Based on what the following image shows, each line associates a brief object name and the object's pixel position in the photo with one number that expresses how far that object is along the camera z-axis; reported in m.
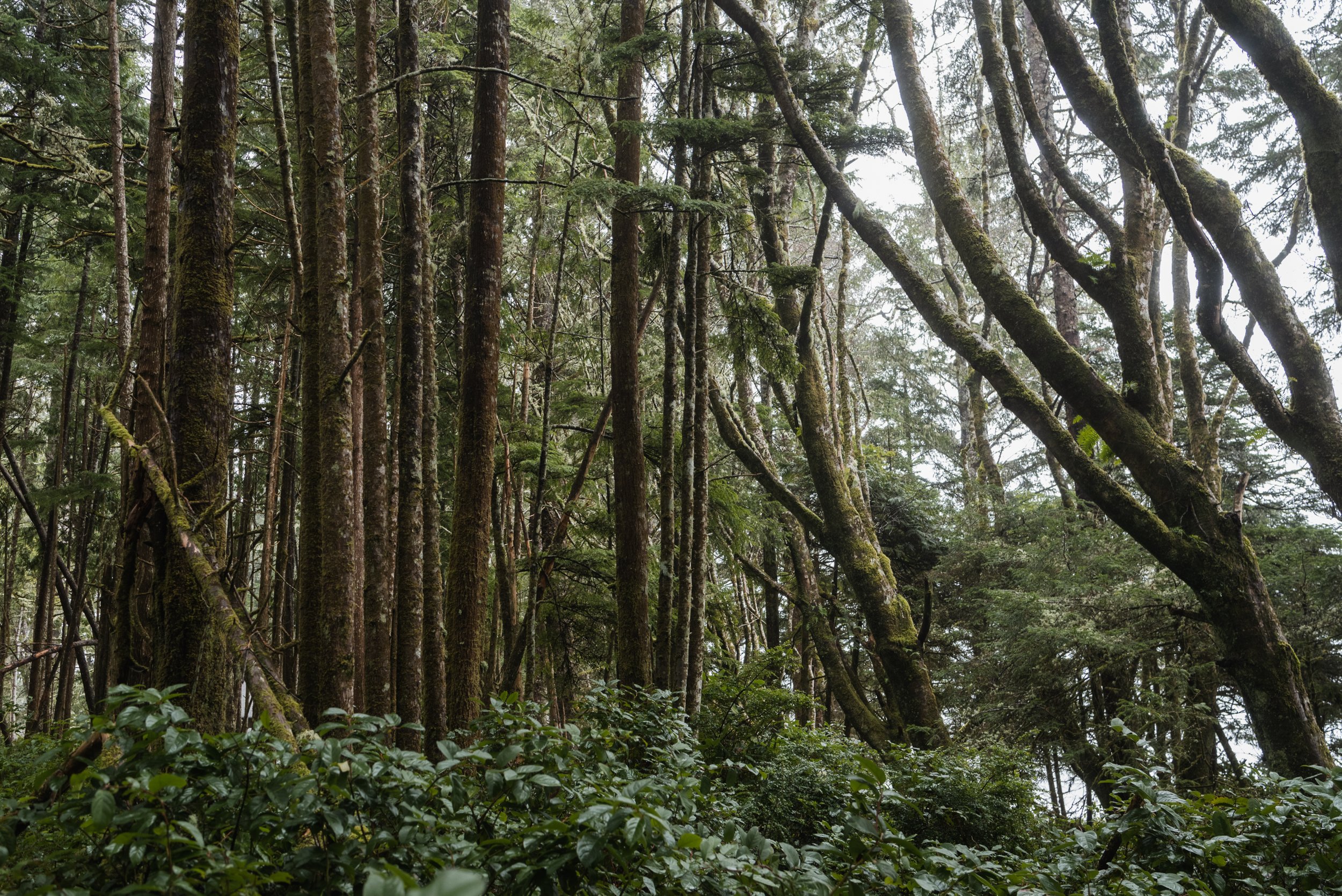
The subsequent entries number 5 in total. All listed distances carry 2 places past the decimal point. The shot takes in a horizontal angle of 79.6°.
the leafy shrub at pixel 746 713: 6.95
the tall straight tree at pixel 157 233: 4.83
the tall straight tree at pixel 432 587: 5.64
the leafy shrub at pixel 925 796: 5.61
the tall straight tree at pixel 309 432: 5.38
